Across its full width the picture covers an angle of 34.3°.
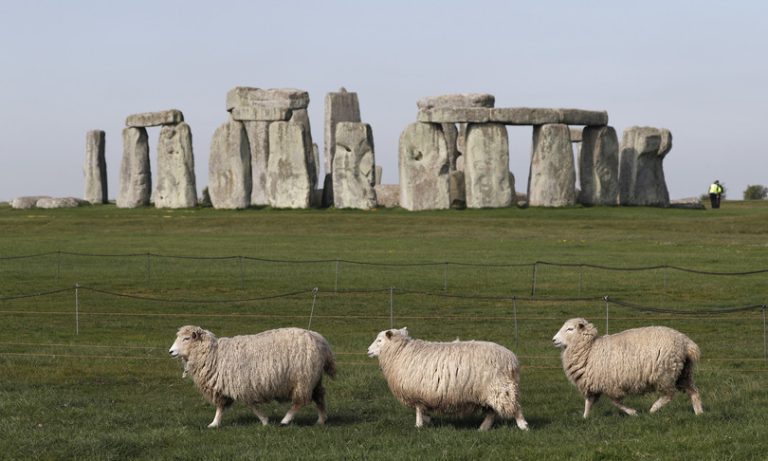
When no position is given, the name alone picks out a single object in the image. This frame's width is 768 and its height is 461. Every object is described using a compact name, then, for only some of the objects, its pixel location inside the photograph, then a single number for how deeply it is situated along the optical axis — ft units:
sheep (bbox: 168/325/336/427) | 48.80
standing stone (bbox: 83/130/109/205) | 226.99
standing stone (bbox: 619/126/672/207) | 198.39
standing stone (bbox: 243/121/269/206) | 198.29
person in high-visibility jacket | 204.64
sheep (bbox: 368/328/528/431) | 46.39
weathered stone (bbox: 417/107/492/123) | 184.44
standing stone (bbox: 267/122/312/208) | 189.78
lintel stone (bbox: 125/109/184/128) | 200.23
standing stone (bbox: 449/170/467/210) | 188.96
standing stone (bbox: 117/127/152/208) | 206.18
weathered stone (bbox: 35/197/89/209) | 205.26
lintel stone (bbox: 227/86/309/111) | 206.80
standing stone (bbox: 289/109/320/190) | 191.18
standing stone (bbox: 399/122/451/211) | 184.14
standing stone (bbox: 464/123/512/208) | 184.34
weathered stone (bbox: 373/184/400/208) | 200.54
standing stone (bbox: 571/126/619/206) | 191.93
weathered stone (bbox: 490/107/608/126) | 185.06
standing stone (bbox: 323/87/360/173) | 233.55
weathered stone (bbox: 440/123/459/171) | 214.44
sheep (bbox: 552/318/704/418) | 49.37
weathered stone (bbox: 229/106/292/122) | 194.49
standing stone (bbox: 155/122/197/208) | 198.08
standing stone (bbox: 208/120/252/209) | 193.67
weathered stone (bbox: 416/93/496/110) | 216.95
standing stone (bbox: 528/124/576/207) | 185.88
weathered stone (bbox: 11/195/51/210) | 206.80
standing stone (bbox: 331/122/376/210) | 189.12
